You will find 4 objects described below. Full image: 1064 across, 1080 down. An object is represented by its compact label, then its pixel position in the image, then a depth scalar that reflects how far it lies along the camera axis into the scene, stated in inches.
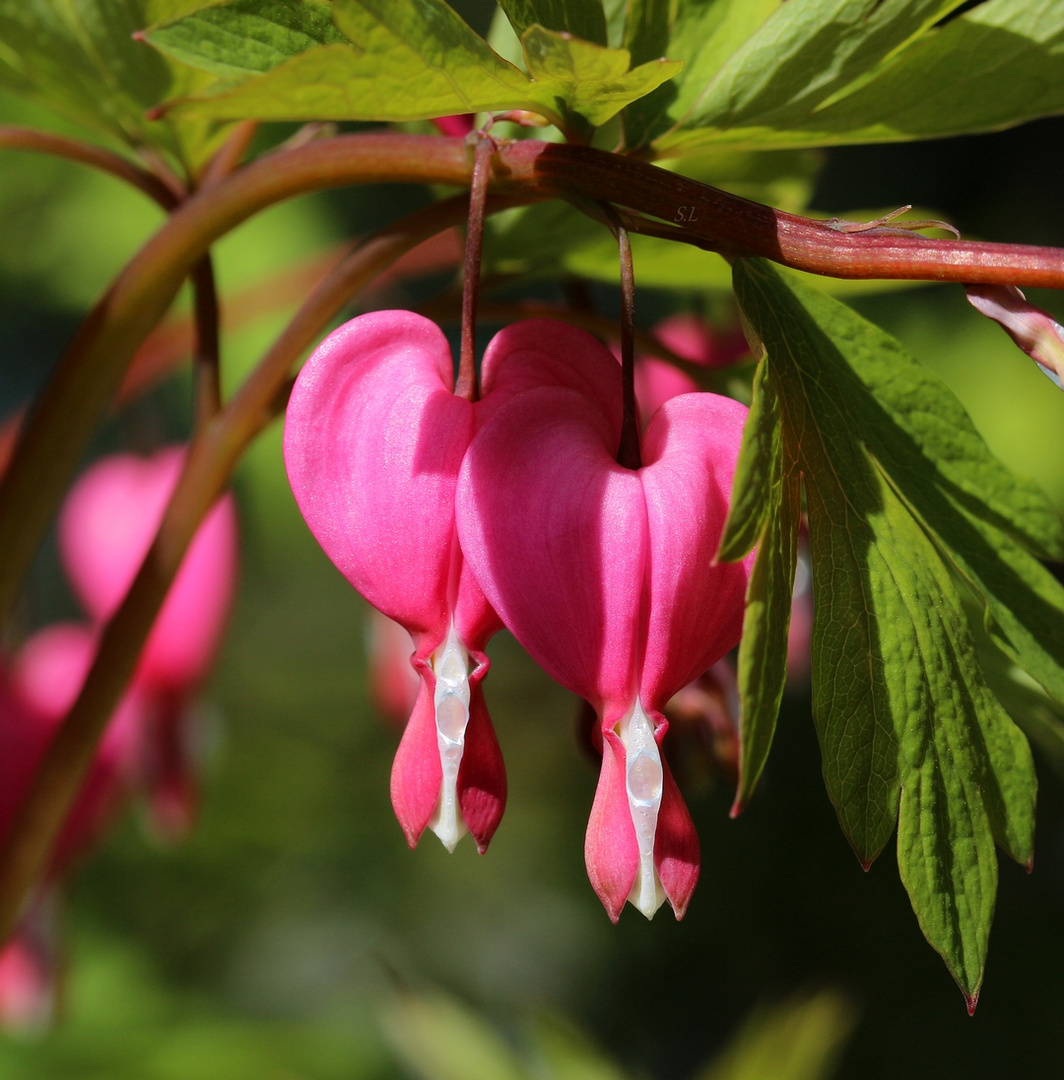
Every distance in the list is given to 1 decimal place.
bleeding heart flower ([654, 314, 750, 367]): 29.1
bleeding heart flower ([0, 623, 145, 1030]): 24.5
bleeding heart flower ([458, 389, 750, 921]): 18.8
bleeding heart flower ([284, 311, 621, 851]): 19.0
